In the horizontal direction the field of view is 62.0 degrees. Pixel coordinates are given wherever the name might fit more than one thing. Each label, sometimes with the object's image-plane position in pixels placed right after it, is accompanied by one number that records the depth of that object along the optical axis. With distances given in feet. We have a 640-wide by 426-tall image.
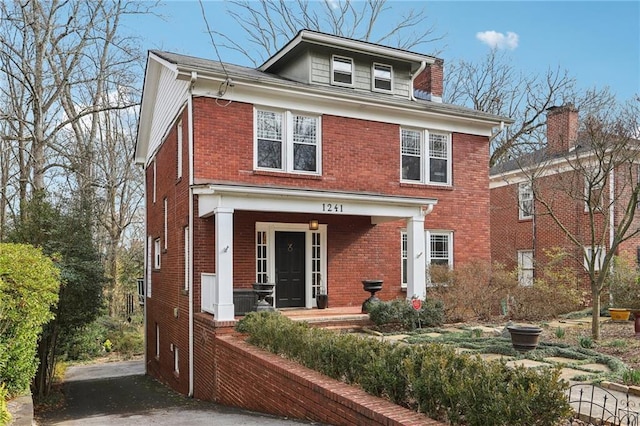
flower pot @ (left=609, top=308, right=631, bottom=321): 46.93
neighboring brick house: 60.54
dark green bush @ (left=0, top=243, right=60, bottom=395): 24.14
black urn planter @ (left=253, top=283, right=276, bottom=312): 37.67
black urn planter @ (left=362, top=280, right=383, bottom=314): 42.95
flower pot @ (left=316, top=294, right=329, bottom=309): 47.03
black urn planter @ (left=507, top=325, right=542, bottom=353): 29.68
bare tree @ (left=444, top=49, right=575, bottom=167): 90.58
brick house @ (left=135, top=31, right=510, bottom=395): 41.14
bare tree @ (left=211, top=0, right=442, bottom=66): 95.40
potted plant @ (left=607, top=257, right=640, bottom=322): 51.80
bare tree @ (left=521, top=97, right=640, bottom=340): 33.94
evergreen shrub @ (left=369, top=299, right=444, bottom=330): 40.40
